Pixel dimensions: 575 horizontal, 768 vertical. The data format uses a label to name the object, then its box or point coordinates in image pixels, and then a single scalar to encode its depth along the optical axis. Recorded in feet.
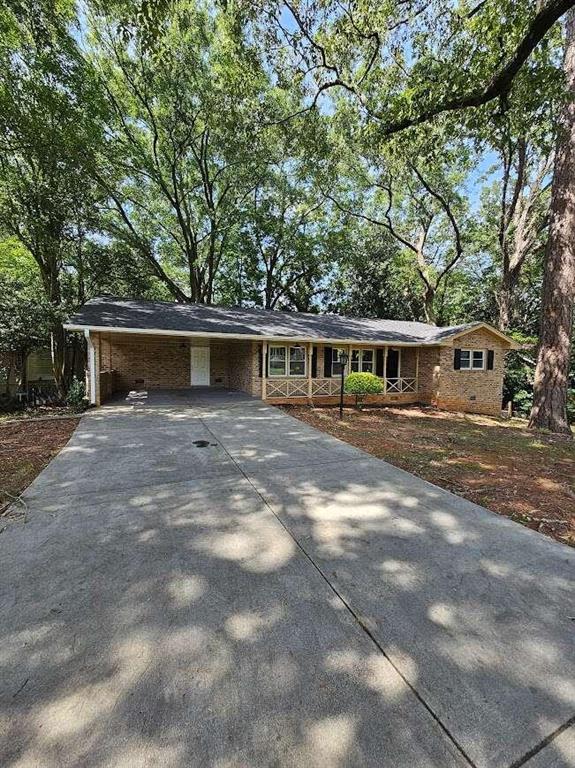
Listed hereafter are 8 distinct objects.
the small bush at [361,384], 38.42
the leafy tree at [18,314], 39.19
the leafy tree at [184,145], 32.09
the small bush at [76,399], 30.68
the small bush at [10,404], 37.91
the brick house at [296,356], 39.11
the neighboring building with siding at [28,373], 43.06
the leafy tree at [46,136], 31.94
